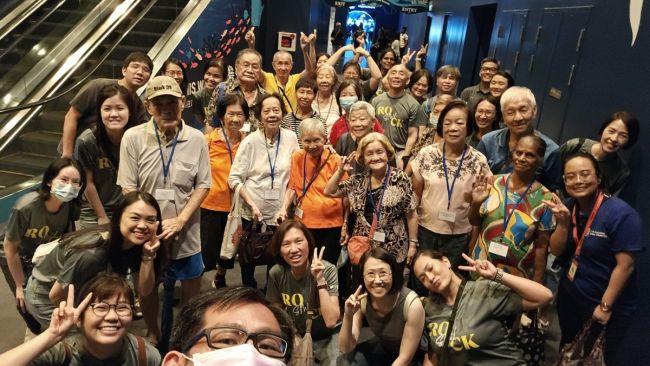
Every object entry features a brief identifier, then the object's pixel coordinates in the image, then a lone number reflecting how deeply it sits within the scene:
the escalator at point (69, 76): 5.10
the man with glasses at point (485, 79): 5.39
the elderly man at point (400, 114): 4.74
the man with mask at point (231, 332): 1.14
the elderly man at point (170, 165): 2.80
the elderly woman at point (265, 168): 3.64
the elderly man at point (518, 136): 3.36
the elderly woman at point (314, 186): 3.56
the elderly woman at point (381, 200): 3.32
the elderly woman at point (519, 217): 2.96
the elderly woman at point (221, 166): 3.84
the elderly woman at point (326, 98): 4.60
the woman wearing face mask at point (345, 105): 4.36
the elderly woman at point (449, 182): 3.38
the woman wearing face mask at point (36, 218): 2.81
